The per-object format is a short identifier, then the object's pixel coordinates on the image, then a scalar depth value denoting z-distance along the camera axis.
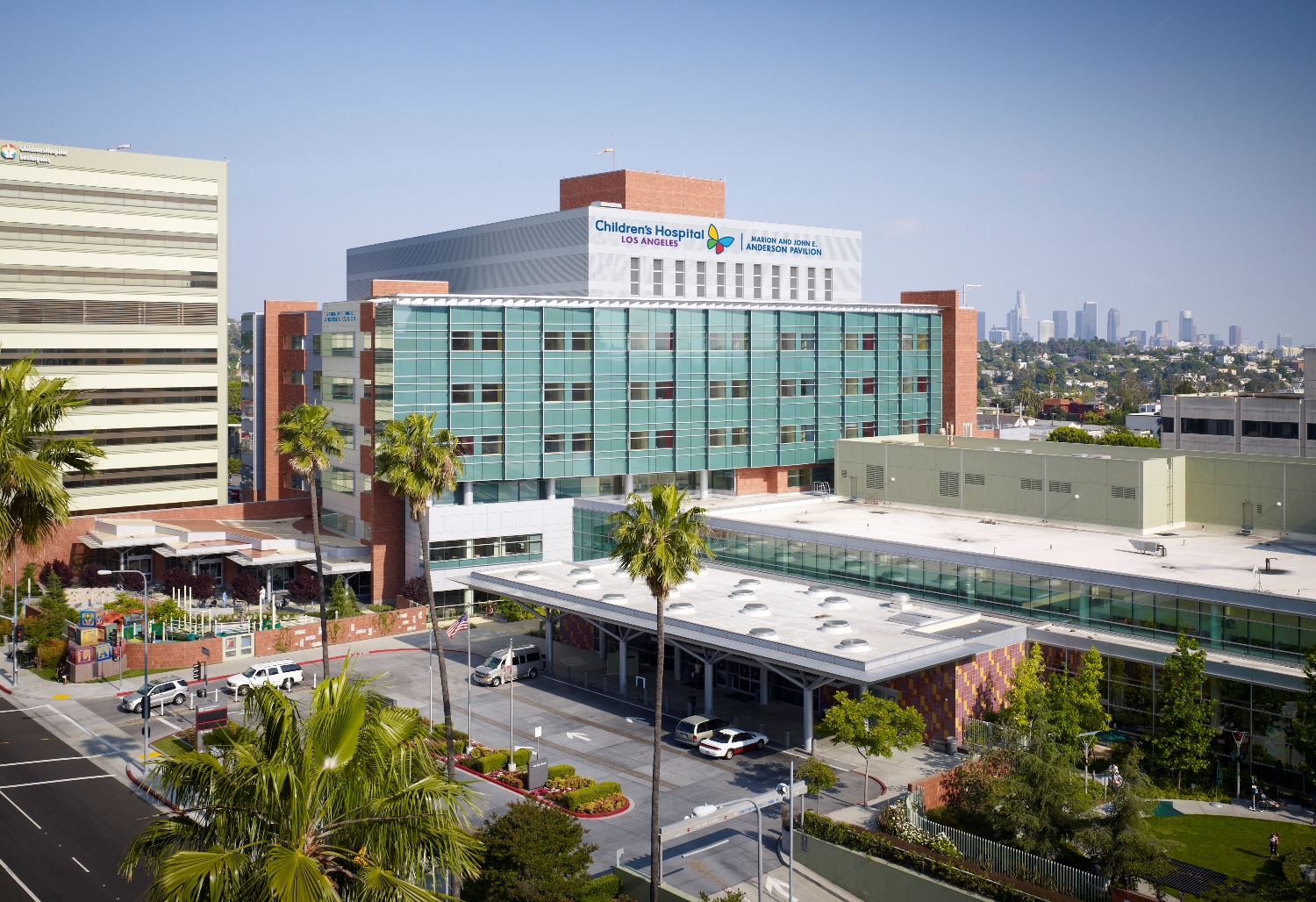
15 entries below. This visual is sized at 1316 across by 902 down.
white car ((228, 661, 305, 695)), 61.34
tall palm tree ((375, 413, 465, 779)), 50.53
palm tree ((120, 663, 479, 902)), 14.88
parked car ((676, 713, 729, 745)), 51.31
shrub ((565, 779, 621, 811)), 44.41
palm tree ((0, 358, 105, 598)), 19.64
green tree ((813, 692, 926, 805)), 43.81
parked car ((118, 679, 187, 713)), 58.94
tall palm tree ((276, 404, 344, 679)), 60.44
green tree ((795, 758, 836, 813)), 42.34
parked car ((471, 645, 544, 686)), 62.81
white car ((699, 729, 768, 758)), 49.75
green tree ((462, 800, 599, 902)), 32.06
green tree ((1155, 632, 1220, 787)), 44.28
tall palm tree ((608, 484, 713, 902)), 37.22
